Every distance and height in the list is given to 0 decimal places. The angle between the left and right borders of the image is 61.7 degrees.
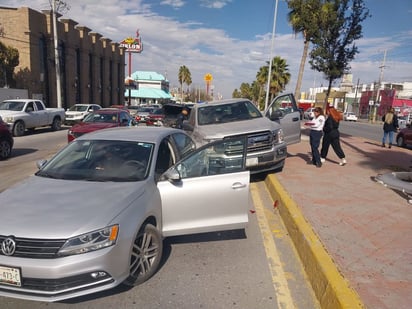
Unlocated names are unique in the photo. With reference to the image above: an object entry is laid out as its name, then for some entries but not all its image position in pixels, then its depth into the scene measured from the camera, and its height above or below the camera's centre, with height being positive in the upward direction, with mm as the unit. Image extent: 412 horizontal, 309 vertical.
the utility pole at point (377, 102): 52719 -390
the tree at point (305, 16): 14695 +3442
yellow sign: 32438 +1029
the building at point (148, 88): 76312 -623
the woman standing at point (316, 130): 9148 -917
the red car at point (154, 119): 21406 -2101
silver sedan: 2875 -1225
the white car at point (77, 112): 25188 -2279
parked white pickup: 16812 -1910
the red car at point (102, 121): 10890 -1380
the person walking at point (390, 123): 14891 -970
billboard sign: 74219 +8588
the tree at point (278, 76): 45875 +2320
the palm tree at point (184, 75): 95438 +3356
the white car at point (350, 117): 53750 -2901
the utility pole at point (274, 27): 23858 +4531
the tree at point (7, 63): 26750 +1086
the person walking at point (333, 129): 9182 -855
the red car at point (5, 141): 10727 -2009
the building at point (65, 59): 30734 +2447
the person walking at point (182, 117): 15033 -1323
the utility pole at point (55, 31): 26902 +3688
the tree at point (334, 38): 14234 +2504
